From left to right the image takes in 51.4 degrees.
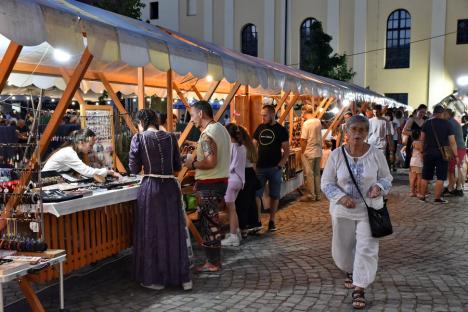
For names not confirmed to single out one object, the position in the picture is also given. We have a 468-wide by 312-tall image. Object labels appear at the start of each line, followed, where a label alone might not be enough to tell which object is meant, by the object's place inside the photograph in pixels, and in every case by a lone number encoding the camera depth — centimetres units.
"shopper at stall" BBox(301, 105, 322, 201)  917
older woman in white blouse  420
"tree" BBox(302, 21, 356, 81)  2359
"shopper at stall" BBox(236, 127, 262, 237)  662
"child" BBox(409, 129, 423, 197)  959
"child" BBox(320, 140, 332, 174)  1138
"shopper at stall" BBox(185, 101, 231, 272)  524
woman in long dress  455
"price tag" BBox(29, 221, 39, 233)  375
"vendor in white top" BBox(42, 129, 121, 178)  531
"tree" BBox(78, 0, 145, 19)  1871
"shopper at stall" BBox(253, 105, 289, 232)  709
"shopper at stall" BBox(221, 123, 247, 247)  619
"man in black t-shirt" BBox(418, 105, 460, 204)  884
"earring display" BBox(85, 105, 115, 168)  568
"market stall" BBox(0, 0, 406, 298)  344
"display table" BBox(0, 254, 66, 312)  342
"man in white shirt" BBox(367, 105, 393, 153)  1124
